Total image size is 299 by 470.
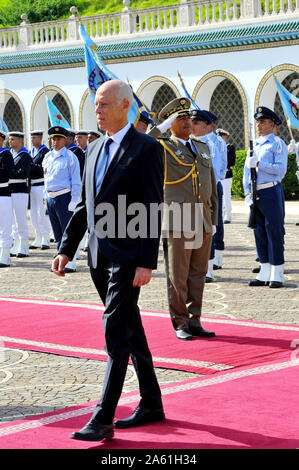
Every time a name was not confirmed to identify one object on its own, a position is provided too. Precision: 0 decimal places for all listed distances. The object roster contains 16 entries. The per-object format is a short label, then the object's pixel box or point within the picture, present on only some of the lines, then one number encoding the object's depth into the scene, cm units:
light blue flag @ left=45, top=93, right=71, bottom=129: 1805
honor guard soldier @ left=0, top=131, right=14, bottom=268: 1229
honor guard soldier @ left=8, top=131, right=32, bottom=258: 1378
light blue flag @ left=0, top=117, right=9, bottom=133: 1873
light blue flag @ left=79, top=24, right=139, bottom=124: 1438
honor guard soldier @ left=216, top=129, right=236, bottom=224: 1816
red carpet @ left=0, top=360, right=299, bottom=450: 431
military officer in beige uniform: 711
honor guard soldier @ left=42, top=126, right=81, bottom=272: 1145
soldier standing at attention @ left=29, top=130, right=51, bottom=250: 1494
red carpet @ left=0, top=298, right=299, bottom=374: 621
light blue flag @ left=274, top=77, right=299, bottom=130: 1781
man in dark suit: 448
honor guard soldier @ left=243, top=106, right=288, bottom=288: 962
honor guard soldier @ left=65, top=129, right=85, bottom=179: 1352
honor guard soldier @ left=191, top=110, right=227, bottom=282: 949
